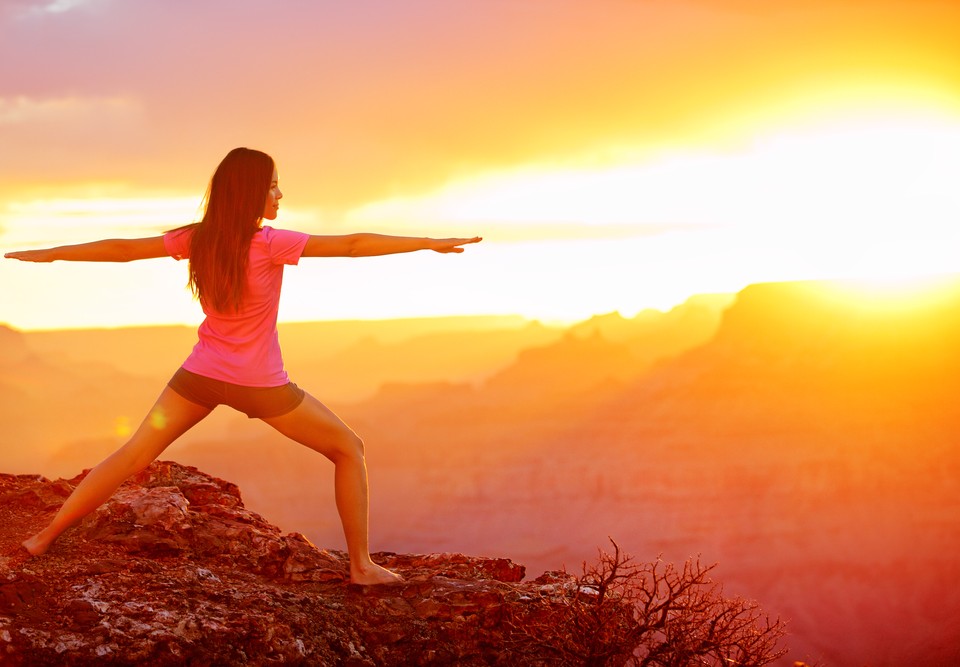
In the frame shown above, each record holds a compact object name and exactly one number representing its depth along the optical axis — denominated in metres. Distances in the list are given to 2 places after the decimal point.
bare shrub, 5.75
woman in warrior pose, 5.03
